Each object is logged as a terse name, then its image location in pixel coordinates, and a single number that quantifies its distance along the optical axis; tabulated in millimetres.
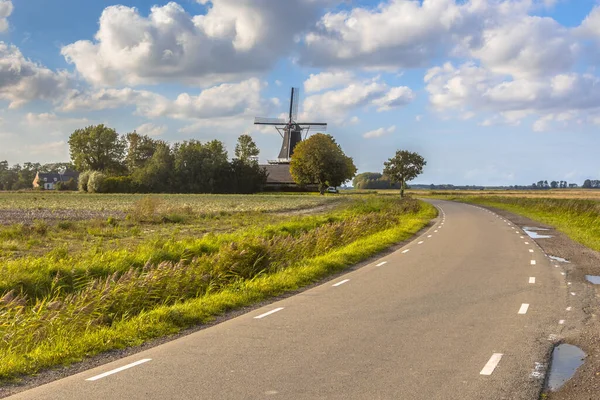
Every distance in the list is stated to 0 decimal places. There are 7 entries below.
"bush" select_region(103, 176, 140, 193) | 107000
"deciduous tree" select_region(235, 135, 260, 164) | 139875
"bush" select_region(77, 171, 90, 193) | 110375
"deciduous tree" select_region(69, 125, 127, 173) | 125250
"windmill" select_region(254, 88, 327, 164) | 119750
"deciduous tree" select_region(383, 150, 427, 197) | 106062
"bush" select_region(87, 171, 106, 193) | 106062
